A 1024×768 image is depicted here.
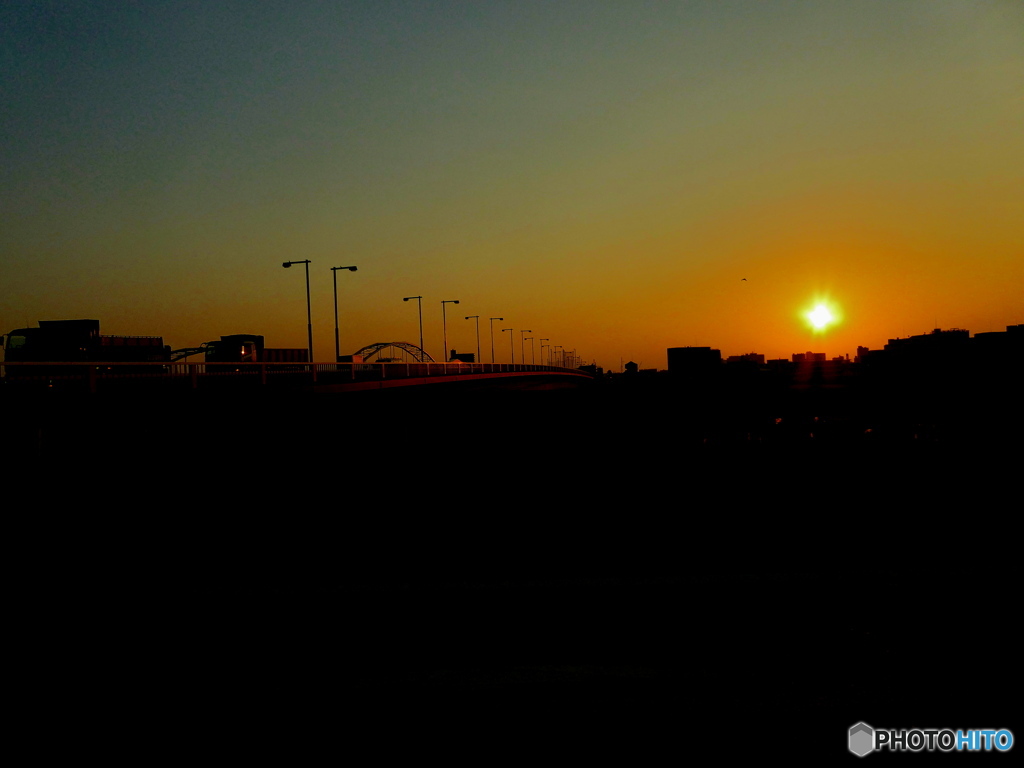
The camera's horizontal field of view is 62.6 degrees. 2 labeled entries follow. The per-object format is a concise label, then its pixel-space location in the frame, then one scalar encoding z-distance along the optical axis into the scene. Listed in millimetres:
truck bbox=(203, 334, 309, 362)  56812
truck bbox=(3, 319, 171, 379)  43250
